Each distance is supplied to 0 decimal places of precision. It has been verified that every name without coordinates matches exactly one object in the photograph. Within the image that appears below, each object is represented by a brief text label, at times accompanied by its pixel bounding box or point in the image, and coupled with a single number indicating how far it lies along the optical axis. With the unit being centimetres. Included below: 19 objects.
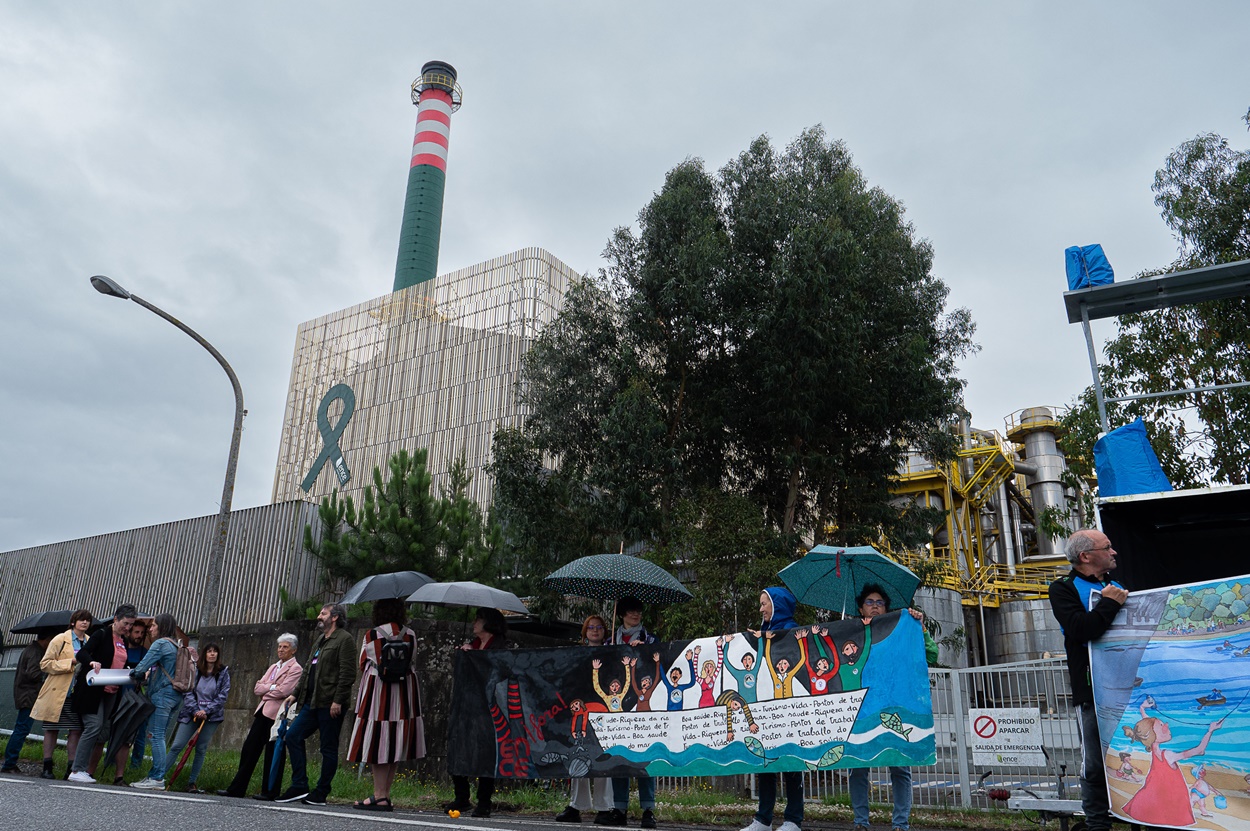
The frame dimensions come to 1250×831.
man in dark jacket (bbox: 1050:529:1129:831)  472
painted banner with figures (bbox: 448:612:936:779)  612
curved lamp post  1327
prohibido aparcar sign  827
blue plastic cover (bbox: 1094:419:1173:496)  650
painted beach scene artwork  425
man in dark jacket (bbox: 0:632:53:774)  988
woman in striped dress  772
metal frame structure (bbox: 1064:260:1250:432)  707
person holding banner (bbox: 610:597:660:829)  689
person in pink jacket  818
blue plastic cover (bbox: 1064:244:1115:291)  741
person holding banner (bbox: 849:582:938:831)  599
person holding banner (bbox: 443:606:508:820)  742
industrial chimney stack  5922
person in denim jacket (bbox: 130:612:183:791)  892
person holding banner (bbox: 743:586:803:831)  625
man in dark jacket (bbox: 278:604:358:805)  793
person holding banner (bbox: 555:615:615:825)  704
